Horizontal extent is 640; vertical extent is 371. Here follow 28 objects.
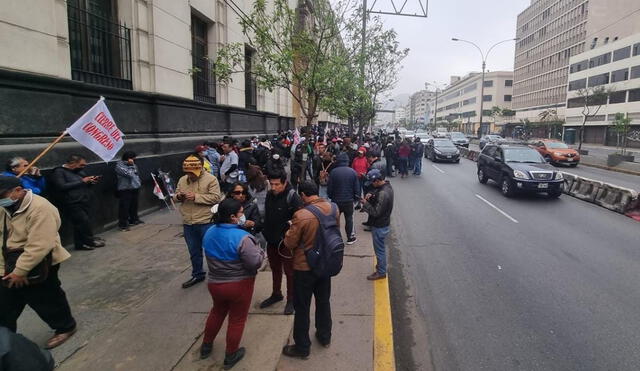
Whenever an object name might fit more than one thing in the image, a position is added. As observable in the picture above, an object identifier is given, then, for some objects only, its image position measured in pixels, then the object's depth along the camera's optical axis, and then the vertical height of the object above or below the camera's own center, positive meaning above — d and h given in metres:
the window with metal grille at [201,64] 11.91 +2.34
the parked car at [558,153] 22.11 -0.61
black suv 11.84 -0.95
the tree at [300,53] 8.40 +1.98
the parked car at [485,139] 38.49 +0.27
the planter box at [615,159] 21.80 -0.90
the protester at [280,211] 4.17 -0.81
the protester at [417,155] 17.51 -0.67
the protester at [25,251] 3.17 -0.99
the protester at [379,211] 5.22 -0.96
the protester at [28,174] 4.86 -0.56
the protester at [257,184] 5.13 -0.62
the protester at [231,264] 3.21 -1.05
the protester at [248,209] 3.96 -0.79
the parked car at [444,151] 23.44 -0.64
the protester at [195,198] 4.68 -0.75
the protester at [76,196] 6.05 -0.98
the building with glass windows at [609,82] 48.59 +8.67
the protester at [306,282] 3.47 -1.34
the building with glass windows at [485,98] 99.59 +11.78
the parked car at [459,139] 38.73 +0.21
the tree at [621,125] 26.42 +1.28
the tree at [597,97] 34.88 +4.21
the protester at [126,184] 7.43 -0.95
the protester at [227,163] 8.71 -0.60
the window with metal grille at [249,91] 16.41 +2.13
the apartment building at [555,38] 64.94 +19.51
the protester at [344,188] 6.86 -0.87
